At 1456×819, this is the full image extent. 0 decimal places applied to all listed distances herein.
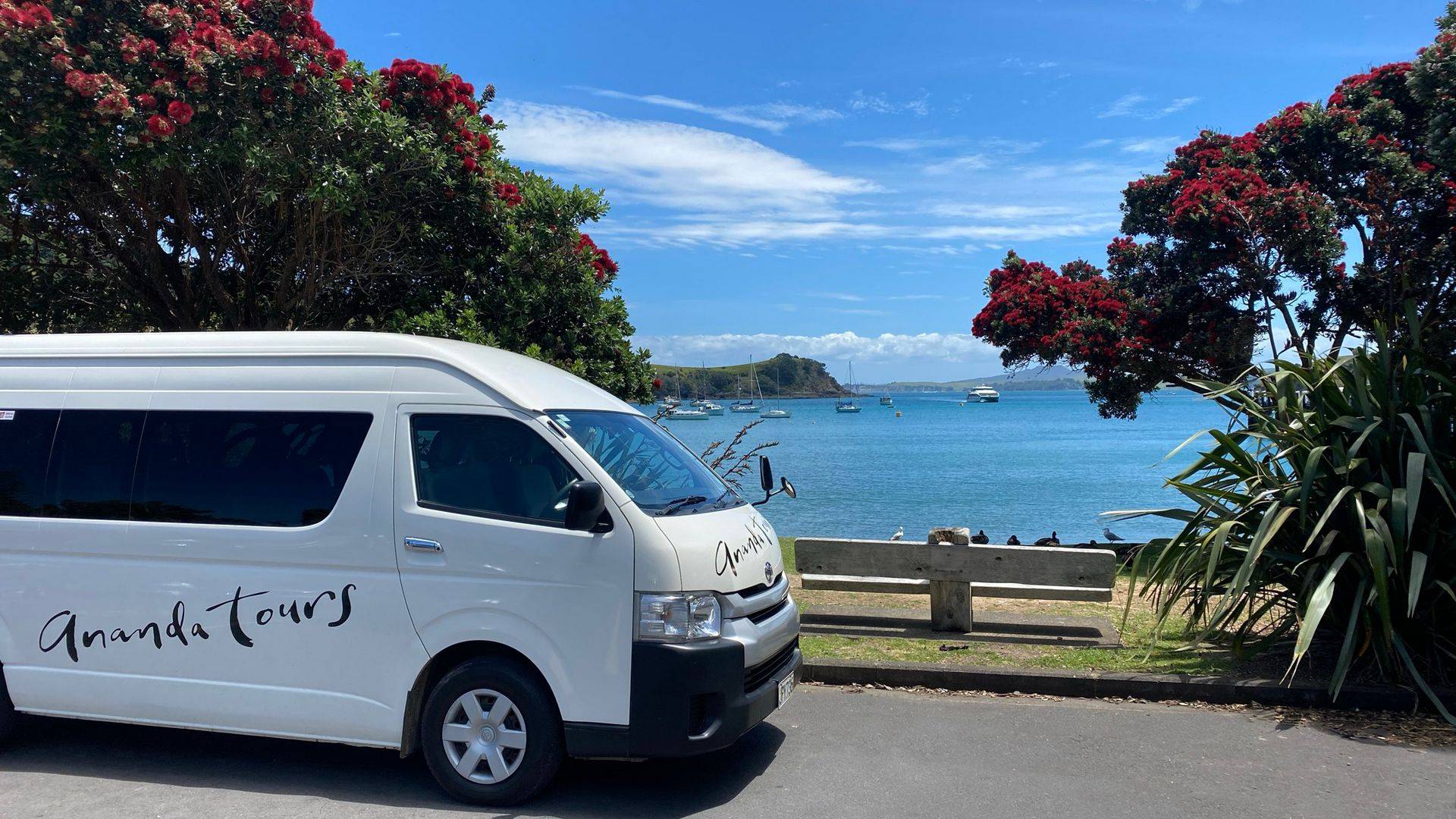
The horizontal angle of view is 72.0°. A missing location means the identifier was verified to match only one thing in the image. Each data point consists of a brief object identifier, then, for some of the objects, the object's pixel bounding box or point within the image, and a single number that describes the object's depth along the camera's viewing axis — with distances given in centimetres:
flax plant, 620
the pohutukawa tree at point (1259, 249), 1302
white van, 469
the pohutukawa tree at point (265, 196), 923
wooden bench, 750
